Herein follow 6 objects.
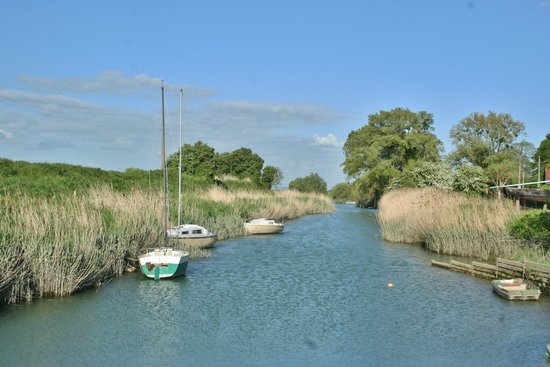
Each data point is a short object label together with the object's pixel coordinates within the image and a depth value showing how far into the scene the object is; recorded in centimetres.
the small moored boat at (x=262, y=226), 4319
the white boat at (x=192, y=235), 2996
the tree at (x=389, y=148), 7969
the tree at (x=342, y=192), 14000
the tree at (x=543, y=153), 7844
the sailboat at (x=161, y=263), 2217
